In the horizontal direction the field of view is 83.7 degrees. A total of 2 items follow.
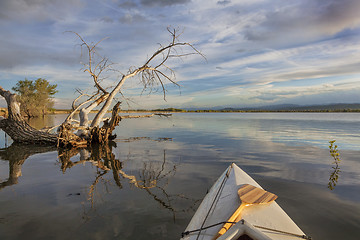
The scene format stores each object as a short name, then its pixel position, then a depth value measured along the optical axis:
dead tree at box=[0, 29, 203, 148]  13.12
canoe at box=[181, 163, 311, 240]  2.70
